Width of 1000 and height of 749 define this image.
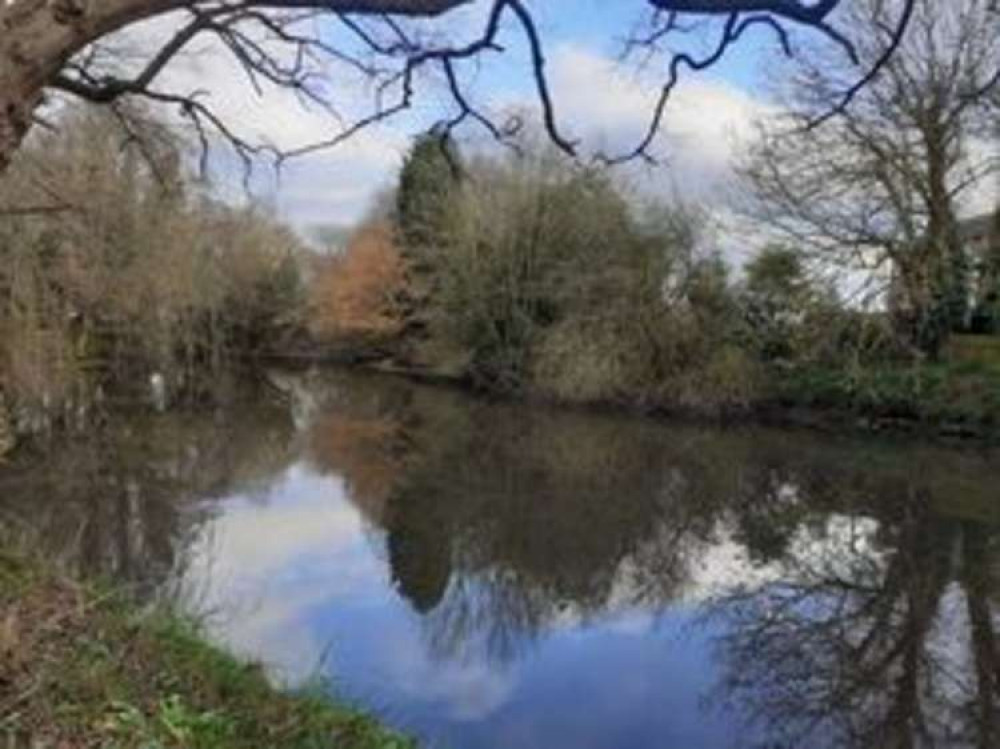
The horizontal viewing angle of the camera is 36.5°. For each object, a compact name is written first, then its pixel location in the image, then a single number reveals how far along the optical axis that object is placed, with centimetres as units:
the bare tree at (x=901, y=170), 3178
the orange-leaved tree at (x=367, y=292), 5259
